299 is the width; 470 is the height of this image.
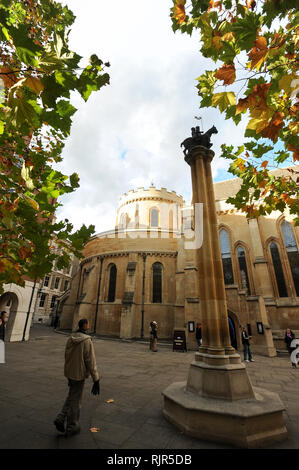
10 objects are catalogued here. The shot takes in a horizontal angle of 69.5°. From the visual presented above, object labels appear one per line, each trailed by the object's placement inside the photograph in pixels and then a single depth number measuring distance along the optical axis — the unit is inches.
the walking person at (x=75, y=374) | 128.2
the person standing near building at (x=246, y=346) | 426.0
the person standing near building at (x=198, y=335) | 500.1
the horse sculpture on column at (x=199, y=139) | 236.2
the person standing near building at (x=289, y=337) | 481.1
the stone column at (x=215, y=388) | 124.7
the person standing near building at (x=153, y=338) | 512.9
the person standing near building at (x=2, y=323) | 291.7
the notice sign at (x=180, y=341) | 532.9
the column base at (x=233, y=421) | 122.2
